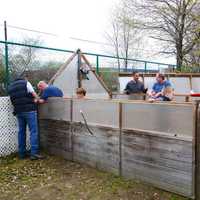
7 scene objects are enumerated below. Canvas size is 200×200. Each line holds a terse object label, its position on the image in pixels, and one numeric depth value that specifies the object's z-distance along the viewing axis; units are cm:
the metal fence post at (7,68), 524
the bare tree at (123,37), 1583
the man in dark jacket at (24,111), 481
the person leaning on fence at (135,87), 768
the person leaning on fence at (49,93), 506
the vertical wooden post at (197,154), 312
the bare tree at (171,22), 1374
